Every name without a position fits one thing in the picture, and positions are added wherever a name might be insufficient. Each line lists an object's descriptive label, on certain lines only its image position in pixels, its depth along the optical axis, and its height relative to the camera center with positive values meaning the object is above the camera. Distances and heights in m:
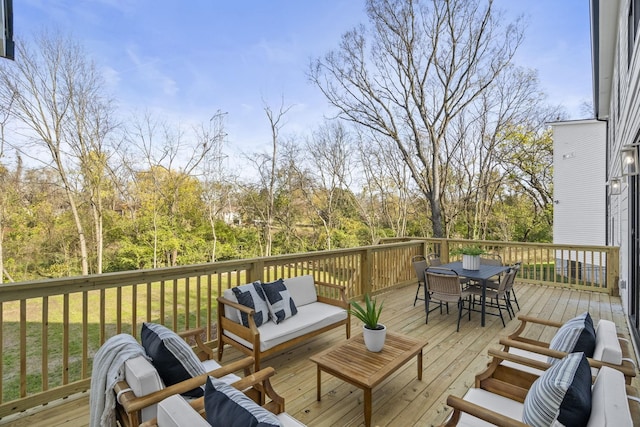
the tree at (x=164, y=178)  10.26 +1.21
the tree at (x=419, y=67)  9.30 +4.81
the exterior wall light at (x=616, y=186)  4.92 +0.45
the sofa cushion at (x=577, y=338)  1.97 -0.81
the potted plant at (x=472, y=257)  4.98 -0.70
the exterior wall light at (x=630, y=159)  3.29 +0.60
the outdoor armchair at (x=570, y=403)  1.15 -0.76
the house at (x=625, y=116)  3.20 +1.08
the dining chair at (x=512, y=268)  4.51 -0.82
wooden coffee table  2.24 -1.19
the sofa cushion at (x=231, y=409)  1.11 -0.75
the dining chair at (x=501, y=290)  4.38 -1.16
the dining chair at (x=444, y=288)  4.22 -1.04
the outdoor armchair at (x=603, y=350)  1.70 -0.83
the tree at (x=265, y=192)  12.43 +0.88
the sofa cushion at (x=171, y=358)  1.84 -0.87
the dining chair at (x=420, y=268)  5.12 -0.90
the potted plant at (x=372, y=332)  2.63 -1.00
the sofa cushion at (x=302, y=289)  3.78 -0.94
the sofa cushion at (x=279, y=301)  3.36 -0.97
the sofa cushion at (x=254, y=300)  3.18 -0.90
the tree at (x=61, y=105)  7.95 +2.95
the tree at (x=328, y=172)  13.38 +1.82
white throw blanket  1.74 -0.93
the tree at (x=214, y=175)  11.45 +1.47
